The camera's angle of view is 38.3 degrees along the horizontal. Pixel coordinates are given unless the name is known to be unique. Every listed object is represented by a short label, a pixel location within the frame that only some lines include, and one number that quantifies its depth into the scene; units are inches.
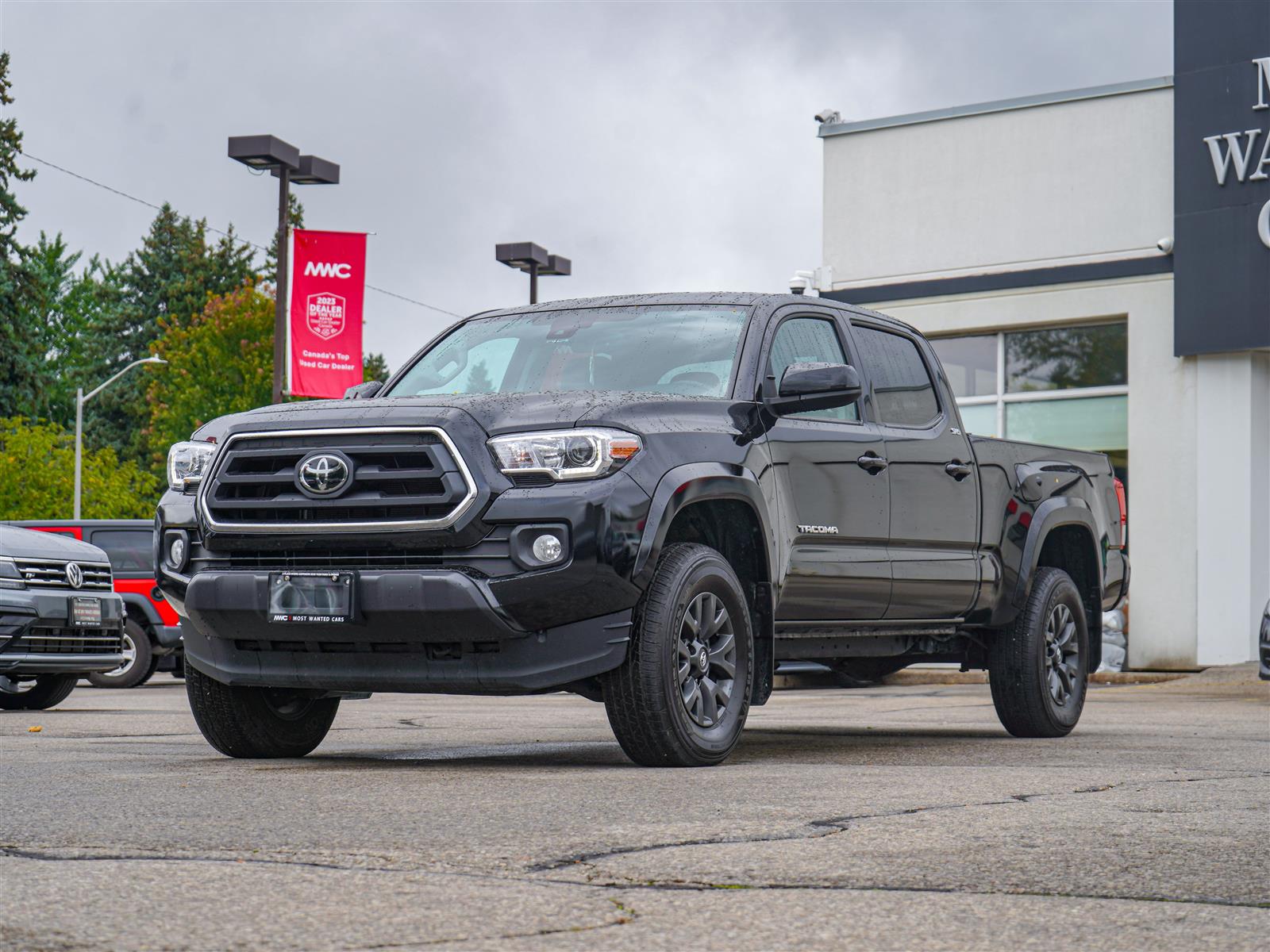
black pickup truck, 241.8
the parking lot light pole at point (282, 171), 890.1
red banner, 872.9
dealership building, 746.2
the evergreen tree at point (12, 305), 1809.8
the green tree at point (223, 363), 2559.1
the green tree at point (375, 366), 3410.4
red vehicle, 689.6
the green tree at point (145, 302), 3078.2
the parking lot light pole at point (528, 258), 1087.6
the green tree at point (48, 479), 1894.7
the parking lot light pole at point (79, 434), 1769.7
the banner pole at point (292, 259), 863.6
